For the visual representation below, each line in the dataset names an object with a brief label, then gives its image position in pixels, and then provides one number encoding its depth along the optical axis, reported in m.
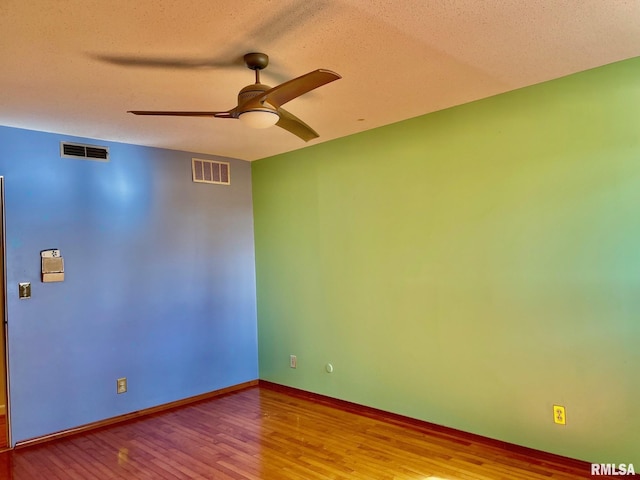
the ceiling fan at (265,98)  1.88
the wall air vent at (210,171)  4.48
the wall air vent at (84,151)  3.63
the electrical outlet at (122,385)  3.84
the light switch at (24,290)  3.39
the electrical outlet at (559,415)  2.77
